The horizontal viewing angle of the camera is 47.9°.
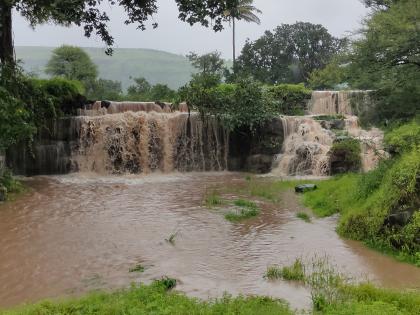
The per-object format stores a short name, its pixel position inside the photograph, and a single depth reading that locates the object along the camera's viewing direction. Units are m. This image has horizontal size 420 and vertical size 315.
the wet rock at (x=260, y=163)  19.80
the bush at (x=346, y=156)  17.16
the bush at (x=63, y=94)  19.56
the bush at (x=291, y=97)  26.48
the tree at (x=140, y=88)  36.10
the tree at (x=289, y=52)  48.91
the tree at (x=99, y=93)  31.87
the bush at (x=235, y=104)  20.38
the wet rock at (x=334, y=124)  20.80
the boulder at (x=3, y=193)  12.76
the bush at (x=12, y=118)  10.77
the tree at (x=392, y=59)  12.18
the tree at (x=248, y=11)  37.06
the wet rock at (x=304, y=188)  14.03
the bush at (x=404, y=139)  9.53
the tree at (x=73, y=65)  38.38
